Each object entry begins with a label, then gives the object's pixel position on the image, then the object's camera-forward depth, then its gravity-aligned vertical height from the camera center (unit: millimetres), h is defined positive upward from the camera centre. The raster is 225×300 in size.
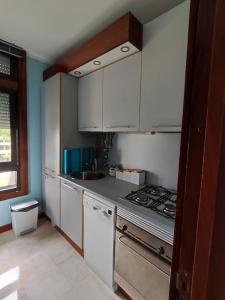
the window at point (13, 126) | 2092 +104
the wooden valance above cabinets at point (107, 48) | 1275 +801
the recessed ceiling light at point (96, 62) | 1623 +756
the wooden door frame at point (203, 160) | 321 -45
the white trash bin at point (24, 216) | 2025 -1059
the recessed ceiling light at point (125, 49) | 1359 +757
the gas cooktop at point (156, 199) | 1150 -500
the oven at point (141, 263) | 1017 -870
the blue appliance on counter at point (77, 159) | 1983 -303
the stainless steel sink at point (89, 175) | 2062 -504
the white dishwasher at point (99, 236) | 1348 -895
